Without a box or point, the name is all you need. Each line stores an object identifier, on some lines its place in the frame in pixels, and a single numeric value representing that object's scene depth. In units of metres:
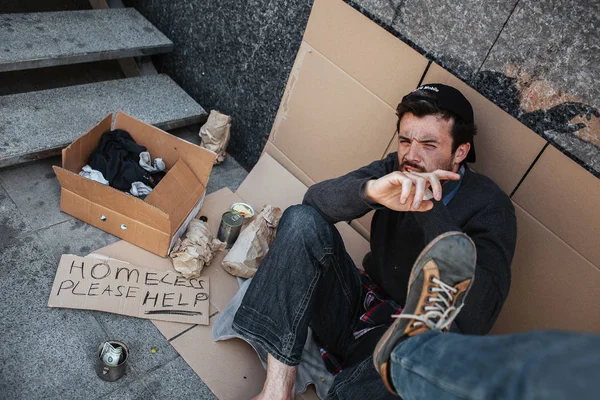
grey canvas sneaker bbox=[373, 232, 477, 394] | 1.55
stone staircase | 2.69
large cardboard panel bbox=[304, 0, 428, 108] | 2.34
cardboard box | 2.37
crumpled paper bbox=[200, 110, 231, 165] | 3.13
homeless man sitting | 1.83
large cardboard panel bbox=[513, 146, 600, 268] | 1.97
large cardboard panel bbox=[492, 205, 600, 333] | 2.08
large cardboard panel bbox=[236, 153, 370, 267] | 2.93
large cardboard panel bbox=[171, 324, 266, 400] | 2.12
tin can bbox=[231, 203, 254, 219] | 2.78
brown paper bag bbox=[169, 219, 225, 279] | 2.45
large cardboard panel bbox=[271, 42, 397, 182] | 2.55
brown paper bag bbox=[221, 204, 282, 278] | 2.50
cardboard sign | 2.21
